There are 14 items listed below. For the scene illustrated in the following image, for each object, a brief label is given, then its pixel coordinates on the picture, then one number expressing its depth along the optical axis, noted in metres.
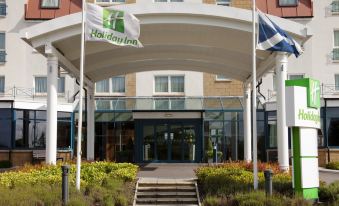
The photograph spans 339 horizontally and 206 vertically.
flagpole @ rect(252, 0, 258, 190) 13.93
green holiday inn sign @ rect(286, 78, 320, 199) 13.21
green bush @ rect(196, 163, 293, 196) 14.06
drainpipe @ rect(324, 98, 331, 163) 29.62
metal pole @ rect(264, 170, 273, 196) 12.75
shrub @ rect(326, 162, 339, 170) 26.12
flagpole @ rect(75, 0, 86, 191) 14.02
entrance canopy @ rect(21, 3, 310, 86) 16.91
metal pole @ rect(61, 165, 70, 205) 12.61
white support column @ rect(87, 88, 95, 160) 23.81
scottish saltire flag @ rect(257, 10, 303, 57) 14.63
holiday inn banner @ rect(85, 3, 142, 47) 14.94
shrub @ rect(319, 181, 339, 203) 13.03
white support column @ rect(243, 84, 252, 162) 22.91
